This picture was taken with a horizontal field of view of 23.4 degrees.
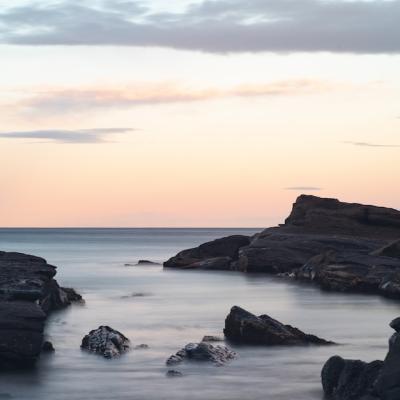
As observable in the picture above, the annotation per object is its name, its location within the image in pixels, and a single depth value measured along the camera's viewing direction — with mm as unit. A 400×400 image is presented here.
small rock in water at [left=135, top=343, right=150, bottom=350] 36950
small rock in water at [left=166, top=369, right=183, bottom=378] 30609
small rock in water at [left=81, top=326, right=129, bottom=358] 35188
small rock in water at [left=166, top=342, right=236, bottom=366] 33031
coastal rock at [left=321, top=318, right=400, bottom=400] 22516
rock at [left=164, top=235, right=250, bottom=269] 104500
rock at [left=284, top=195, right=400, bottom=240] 98750
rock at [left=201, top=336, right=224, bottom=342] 38891
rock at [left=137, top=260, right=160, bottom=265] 117862
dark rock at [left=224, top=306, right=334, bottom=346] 37344
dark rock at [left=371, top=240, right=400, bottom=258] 77875
